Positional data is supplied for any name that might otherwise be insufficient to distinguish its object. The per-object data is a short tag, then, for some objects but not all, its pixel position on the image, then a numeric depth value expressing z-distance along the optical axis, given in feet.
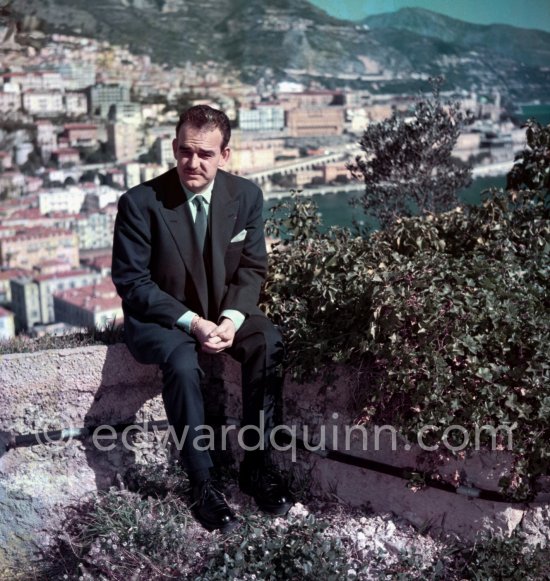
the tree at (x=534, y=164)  12.53
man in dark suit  8.14
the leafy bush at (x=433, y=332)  7.82
